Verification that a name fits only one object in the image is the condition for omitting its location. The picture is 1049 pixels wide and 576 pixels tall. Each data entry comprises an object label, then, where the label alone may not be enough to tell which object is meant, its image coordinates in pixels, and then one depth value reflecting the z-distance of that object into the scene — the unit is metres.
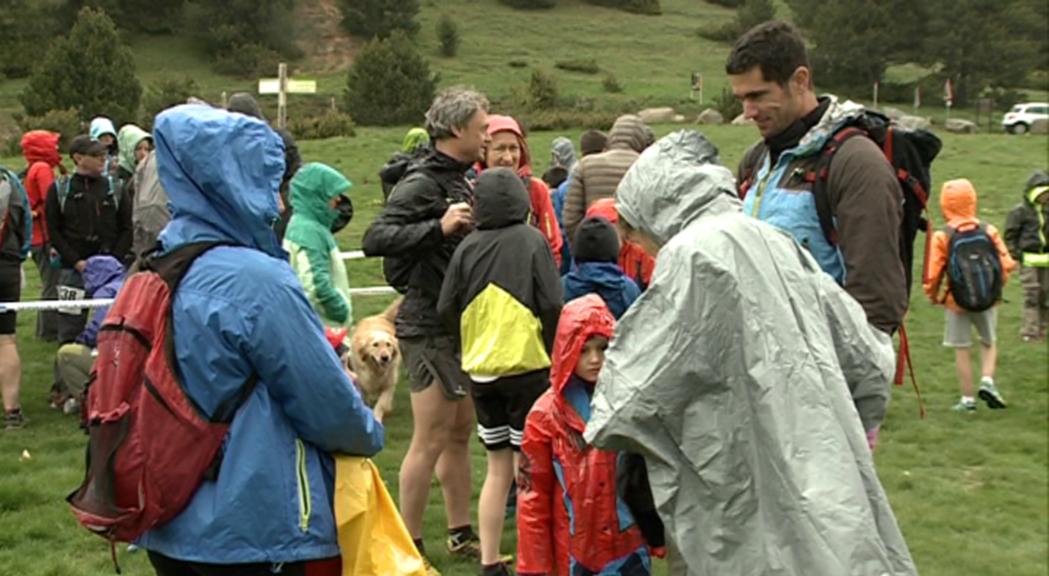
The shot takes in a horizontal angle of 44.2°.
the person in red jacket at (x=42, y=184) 10.63
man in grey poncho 3.08
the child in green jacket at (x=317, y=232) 7.75
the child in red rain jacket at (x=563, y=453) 4.62
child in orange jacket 10.42
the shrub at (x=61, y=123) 38.31
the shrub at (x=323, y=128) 35.34
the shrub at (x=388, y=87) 50.19
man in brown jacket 3.98
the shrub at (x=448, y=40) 73.06
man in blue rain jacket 3.47
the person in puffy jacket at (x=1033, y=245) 13.20
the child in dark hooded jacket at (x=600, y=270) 6.05
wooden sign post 25.21
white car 49.97
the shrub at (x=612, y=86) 64.62
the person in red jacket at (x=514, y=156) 6.61
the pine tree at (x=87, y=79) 44.53
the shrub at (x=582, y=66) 71.69
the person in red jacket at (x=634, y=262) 7.64
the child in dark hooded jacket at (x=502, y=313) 5.73
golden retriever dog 9.52
